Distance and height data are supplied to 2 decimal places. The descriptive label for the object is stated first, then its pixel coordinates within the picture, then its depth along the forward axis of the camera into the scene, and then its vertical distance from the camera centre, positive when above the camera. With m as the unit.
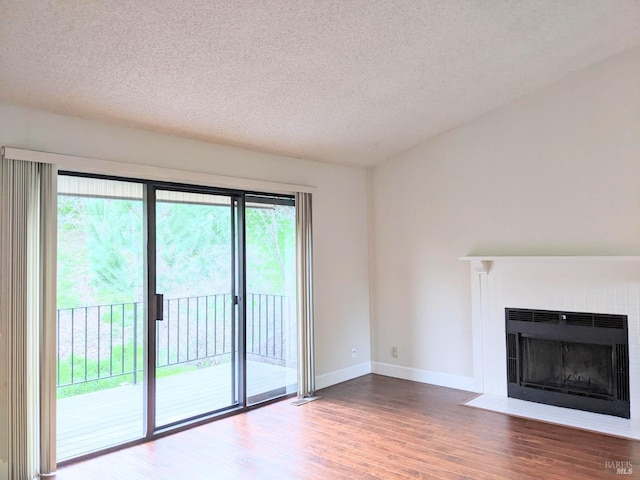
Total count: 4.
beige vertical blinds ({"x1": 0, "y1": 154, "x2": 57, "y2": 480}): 3.05 -0.29
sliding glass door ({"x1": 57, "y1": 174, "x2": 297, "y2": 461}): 3.65 -0.38
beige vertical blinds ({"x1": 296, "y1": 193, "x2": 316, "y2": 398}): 4.90 -0.44
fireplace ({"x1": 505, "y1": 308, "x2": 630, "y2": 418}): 4.12 -0.95
